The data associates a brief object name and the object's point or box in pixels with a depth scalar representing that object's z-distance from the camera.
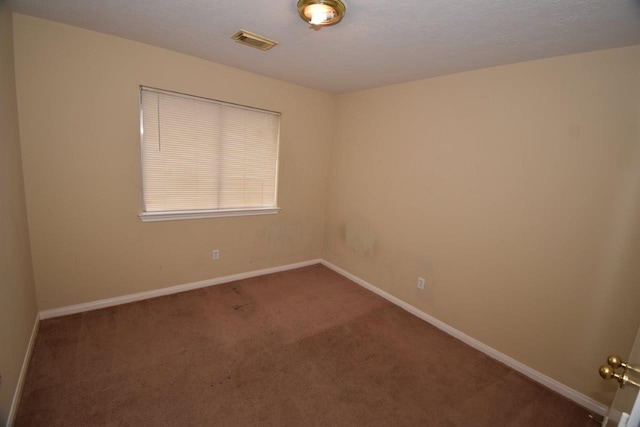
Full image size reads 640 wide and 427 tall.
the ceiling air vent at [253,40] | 2.08
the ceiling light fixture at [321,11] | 1.52
